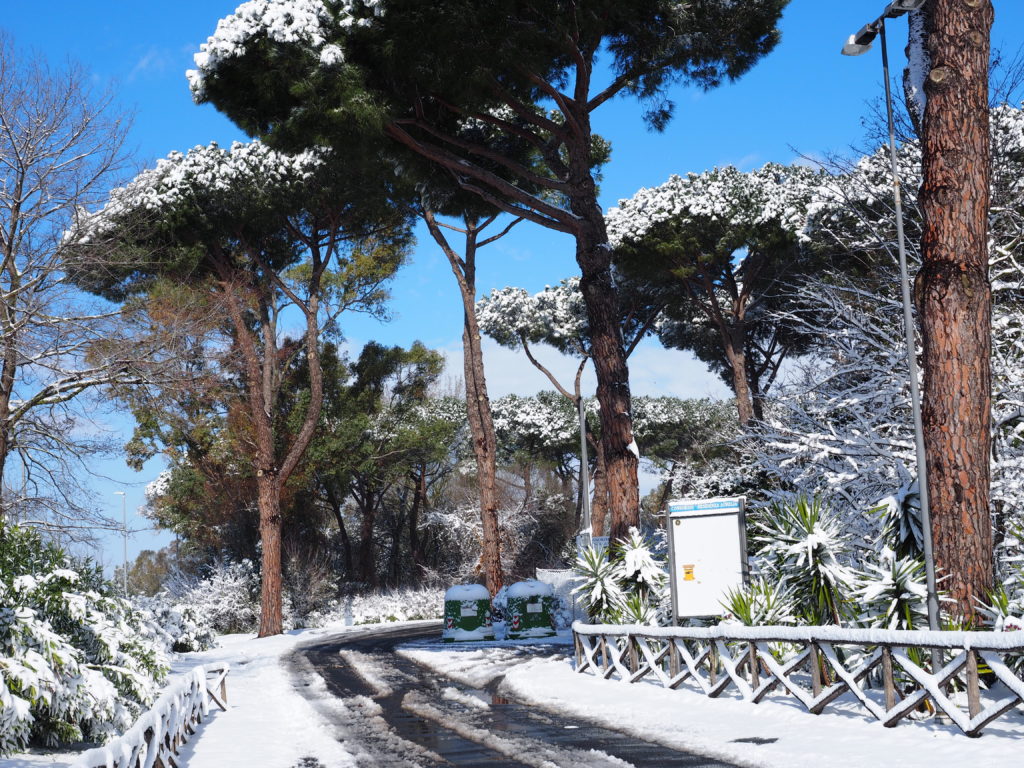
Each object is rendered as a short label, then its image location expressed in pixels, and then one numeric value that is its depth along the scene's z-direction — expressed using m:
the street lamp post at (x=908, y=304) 9.41
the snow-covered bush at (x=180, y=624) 23.09
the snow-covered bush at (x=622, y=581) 15.45
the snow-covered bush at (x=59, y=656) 8.12
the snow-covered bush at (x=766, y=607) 11.40
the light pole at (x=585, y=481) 31.89
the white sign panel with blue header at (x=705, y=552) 13.30
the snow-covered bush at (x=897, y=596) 9.73
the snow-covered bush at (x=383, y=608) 38.24
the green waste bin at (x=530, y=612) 23.22
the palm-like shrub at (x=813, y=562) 10.73
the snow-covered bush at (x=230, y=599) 35.41
